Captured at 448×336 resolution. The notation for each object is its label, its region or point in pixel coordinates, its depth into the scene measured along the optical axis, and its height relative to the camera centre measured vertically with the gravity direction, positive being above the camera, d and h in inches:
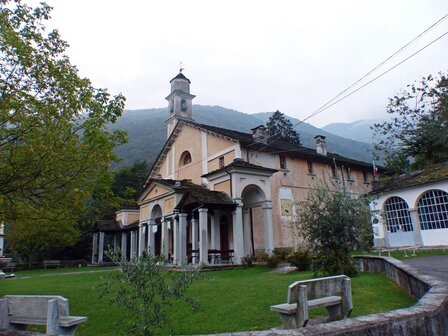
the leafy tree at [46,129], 282.7 +115.7
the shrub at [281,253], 648.4 -9.3
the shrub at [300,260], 538.3 -20.1
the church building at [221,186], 776.9 +167.5
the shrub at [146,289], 137.7 -15.1
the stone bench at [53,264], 1288.6 -24.6
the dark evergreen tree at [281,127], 2034.9 +749.6
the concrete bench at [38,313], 155.1 -27.0
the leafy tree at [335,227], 387.2 +21.3
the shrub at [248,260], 697.0 -22.0
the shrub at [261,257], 685.9 -16.7
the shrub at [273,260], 646.5 -23.3
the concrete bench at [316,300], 180.2 -30.5
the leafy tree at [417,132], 1184.8 +404.6
